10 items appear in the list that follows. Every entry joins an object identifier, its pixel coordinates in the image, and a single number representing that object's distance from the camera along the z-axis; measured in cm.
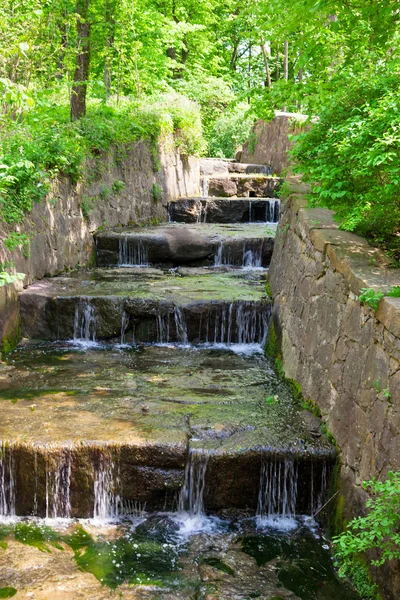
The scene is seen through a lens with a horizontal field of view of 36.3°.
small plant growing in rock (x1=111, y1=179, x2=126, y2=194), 1130
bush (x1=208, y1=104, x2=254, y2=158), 2252
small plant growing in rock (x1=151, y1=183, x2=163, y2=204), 1287
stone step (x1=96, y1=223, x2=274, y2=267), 1032
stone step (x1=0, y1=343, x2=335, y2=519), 456
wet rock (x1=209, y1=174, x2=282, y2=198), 1530
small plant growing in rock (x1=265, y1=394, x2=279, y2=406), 559
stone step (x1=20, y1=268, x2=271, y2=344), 761
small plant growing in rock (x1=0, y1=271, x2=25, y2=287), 540
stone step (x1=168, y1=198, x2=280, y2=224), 1328
